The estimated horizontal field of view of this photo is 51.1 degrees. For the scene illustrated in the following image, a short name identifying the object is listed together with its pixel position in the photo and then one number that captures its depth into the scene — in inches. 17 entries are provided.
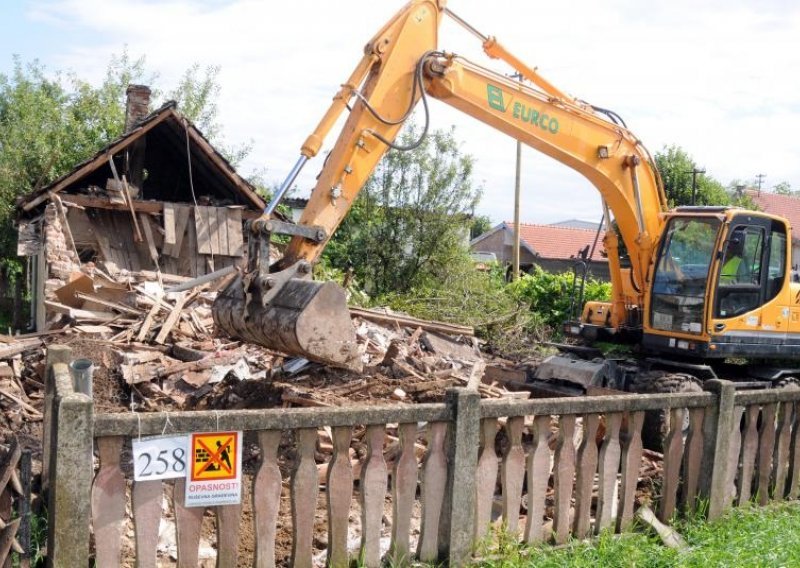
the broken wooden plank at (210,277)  348.8
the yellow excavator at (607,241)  305.0
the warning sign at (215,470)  164.4
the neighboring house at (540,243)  1776.6
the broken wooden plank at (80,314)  537.0
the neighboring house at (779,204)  1919.3
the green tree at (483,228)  1784.4
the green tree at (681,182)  1278.2
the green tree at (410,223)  935.0
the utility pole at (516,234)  1013.8
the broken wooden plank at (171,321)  514.0
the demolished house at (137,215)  626.2
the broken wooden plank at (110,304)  547.5
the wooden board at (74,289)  559.8
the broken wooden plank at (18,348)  483.5
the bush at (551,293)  873.5
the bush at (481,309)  720.3
